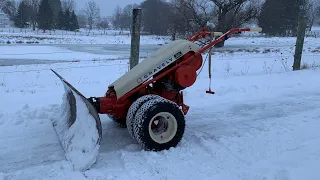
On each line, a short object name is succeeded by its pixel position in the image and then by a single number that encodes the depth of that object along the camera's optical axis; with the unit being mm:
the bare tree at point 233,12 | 22771
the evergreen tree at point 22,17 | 56765
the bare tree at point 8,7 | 78180
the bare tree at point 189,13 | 22900
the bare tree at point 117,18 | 95855
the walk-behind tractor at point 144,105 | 3381
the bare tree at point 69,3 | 93652
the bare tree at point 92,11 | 85493
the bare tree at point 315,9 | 53379
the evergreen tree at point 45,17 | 49564
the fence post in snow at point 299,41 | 8200
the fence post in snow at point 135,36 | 5360
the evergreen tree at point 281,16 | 33741
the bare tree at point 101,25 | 89959
